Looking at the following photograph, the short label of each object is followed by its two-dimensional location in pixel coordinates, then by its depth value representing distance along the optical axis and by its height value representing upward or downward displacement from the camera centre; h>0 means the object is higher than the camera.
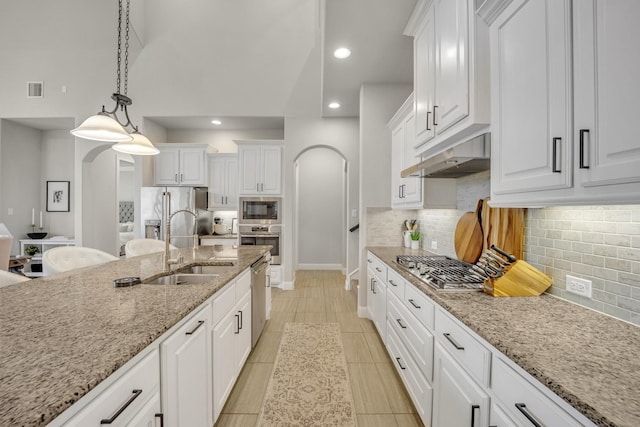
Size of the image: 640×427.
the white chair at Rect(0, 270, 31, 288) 1.71 -0.38
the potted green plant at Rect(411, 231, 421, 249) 3.32 -0.29
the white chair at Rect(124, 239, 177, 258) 3.00 -0.35
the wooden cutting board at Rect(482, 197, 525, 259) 1.69 -0.08
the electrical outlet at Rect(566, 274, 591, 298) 1.26 -0.31
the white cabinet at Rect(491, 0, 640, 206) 0.81 +0.38
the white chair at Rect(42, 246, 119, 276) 2.18 -0.36
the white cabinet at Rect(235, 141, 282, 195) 4.99 +0.75
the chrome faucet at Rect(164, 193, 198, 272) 2.06 -0.32
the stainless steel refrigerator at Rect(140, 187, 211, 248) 4.87 +0.05
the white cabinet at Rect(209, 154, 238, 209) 5.29 +0.61
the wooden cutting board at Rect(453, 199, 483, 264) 2.12 -0.16
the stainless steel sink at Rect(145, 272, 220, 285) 2.02 -0.45
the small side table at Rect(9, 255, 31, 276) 3.73 -0.62
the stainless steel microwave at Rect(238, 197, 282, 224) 5.00 +0.09
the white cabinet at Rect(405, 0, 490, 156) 1.47 +0.82
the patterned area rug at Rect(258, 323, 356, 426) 1.87 -1.28
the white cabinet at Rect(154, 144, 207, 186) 5.13 +0.85
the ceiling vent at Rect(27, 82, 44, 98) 4.88 +2.06
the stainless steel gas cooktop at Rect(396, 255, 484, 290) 1.58 -0.37
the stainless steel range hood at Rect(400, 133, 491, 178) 1.58 +0.32
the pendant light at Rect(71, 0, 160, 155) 2.20 +0.65
